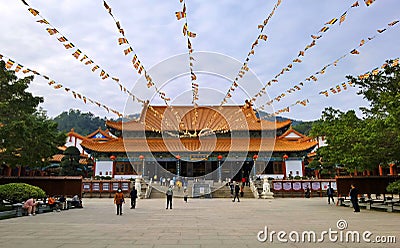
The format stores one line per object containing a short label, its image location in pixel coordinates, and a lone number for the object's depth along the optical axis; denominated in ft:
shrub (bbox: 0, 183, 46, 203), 48.55
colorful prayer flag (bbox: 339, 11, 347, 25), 26.58
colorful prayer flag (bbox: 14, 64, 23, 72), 35.76
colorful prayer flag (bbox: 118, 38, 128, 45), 31.14
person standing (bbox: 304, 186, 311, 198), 92.27
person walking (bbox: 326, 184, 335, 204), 67.13
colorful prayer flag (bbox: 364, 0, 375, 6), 25.31
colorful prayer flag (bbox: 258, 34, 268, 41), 32.20
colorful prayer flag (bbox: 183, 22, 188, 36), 28.66
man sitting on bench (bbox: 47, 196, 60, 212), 52.35
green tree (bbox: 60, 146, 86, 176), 92.48
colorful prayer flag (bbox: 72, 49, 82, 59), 33.88
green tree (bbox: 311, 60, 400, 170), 44.34
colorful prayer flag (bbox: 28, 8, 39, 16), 26.01
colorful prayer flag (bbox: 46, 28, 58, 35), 29.36
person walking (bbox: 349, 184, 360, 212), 49.21
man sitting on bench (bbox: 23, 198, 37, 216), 45.80
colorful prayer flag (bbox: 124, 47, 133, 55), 33.83
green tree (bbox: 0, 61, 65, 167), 48.85
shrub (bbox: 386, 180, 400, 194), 45.28
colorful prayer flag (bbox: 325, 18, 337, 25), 27.63
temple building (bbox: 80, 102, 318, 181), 110.73
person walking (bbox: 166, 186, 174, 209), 56.39
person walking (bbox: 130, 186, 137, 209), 57.15
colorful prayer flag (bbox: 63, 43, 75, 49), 31.99
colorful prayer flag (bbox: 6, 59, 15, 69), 34.94
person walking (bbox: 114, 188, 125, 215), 45.52
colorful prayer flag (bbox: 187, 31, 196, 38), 30.38
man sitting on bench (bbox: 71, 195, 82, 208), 58.88
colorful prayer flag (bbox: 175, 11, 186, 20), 26.25
